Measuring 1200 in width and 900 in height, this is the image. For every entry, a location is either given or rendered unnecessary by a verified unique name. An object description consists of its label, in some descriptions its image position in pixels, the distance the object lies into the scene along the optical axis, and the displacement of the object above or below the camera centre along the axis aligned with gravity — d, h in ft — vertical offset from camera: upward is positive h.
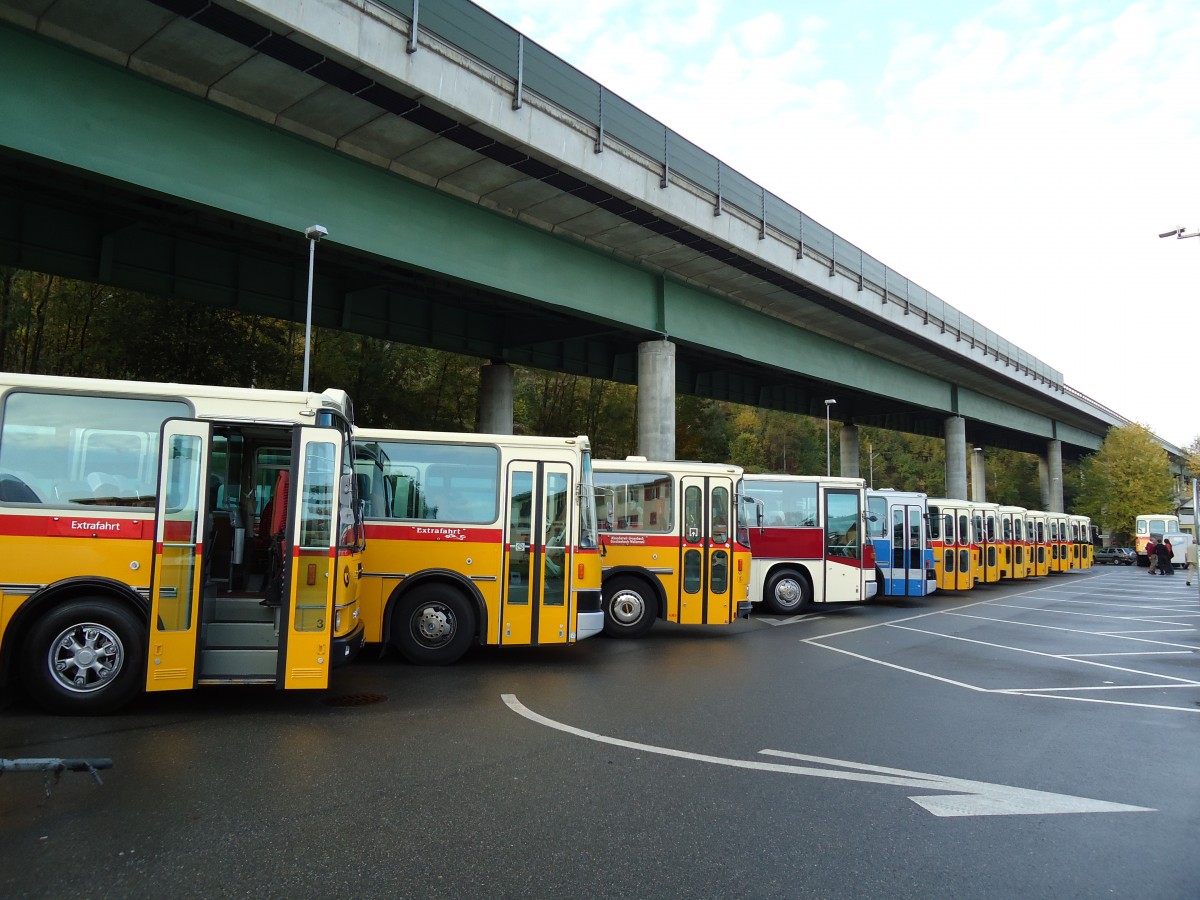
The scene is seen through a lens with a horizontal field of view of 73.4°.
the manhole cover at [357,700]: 26.20 -5.87
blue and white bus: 68.02 -0.93
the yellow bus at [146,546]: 23.72 -0.82
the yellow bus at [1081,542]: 138.41 -1.44
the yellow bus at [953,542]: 77.82 -1.02
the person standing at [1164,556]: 129.59 -3.41
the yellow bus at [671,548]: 44.45 -1.17
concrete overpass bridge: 40.19 +22.73
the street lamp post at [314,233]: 47.50 +17.08
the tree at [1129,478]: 205.16 +14.58
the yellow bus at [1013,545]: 99.44 -1.53
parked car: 192.75 -5.40
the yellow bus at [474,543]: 33.60 -0.77
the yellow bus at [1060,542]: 124.47 -1.34
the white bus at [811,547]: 57.52 -1.22
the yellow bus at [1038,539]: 110.11 -0.84
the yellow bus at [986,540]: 86.65 -0.89
